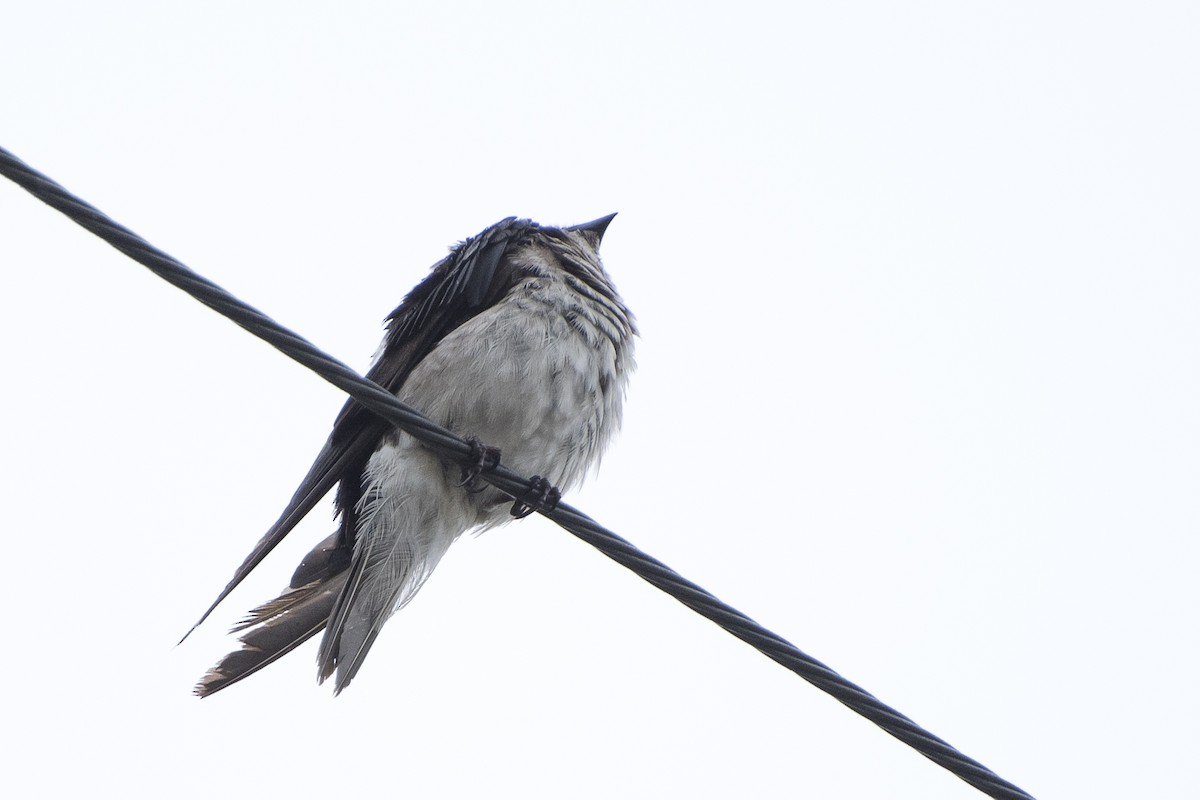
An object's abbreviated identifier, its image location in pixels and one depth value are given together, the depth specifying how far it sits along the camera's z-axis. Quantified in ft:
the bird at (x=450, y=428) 31.22
